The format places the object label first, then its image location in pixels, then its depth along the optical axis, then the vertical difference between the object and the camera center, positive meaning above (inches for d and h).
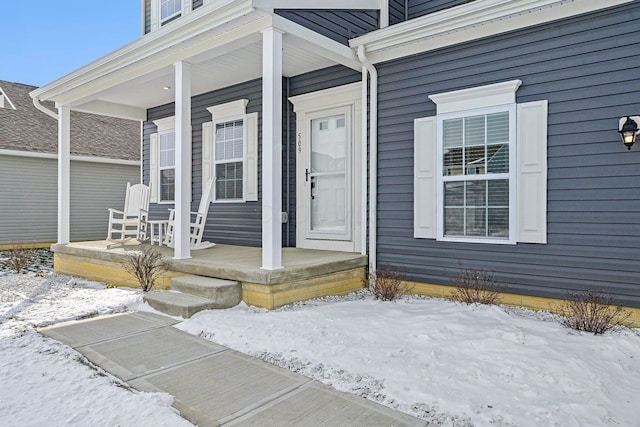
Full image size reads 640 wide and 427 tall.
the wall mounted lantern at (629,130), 130.3 +25.4
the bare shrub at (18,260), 247.9 -31.8
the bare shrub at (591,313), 124.5 -31.4
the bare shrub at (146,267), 184.2 -25.8
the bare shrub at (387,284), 168.4 -30.2
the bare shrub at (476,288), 156.7 -29.1
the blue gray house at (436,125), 140.6 +34.3
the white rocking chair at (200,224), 218.6 -7.9
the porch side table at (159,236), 234.3 -15.3
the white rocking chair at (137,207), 253.8 +1.0
